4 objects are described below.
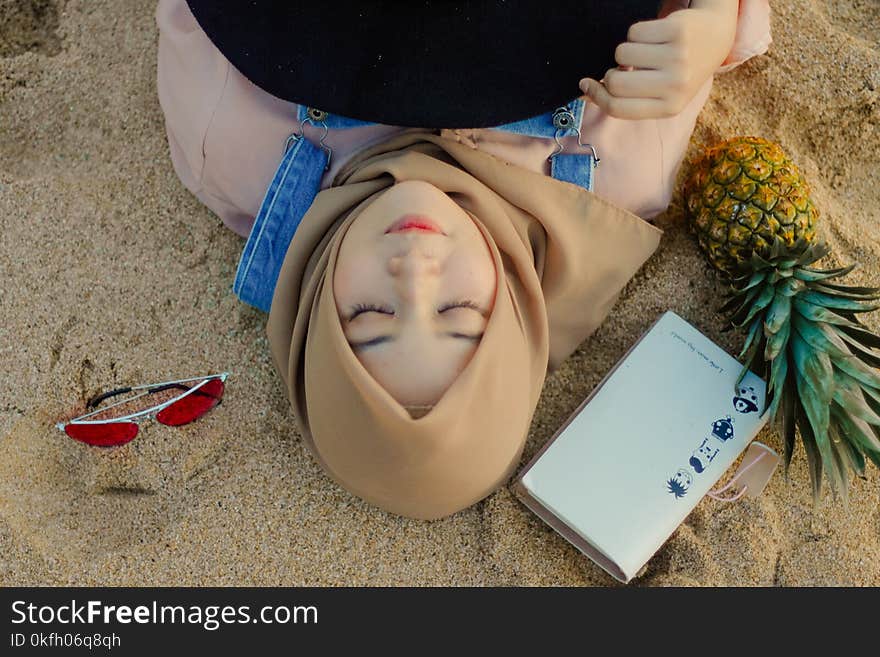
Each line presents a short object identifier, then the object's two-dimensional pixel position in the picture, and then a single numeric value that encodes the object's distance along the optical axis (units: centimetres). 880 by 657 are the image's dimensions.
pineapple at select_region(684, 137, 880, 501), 155
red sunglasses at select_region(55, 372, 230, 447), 180
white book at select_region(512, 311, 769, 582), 171
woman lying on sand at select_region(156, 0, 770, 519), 134
